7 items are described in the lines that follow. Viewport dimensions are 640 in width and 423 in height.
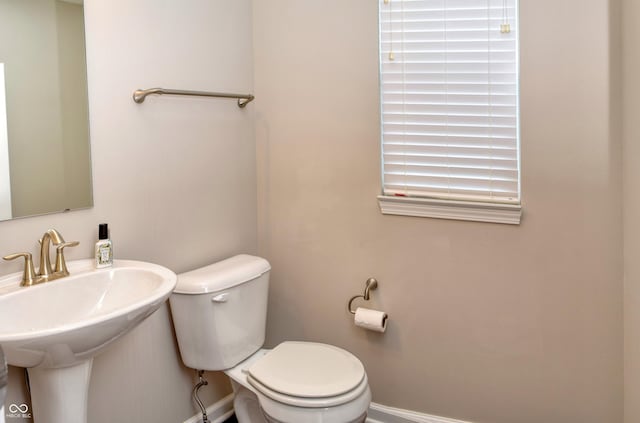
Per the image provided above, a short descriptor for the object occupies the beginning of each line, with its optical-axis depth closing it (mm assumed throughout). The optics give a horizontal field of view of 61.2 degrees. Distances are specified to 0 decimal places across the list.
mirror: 1629
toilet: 1806
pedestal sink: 1299
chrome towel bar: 1956
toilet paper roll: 2197
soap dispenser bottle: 1764
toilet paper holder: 2262
